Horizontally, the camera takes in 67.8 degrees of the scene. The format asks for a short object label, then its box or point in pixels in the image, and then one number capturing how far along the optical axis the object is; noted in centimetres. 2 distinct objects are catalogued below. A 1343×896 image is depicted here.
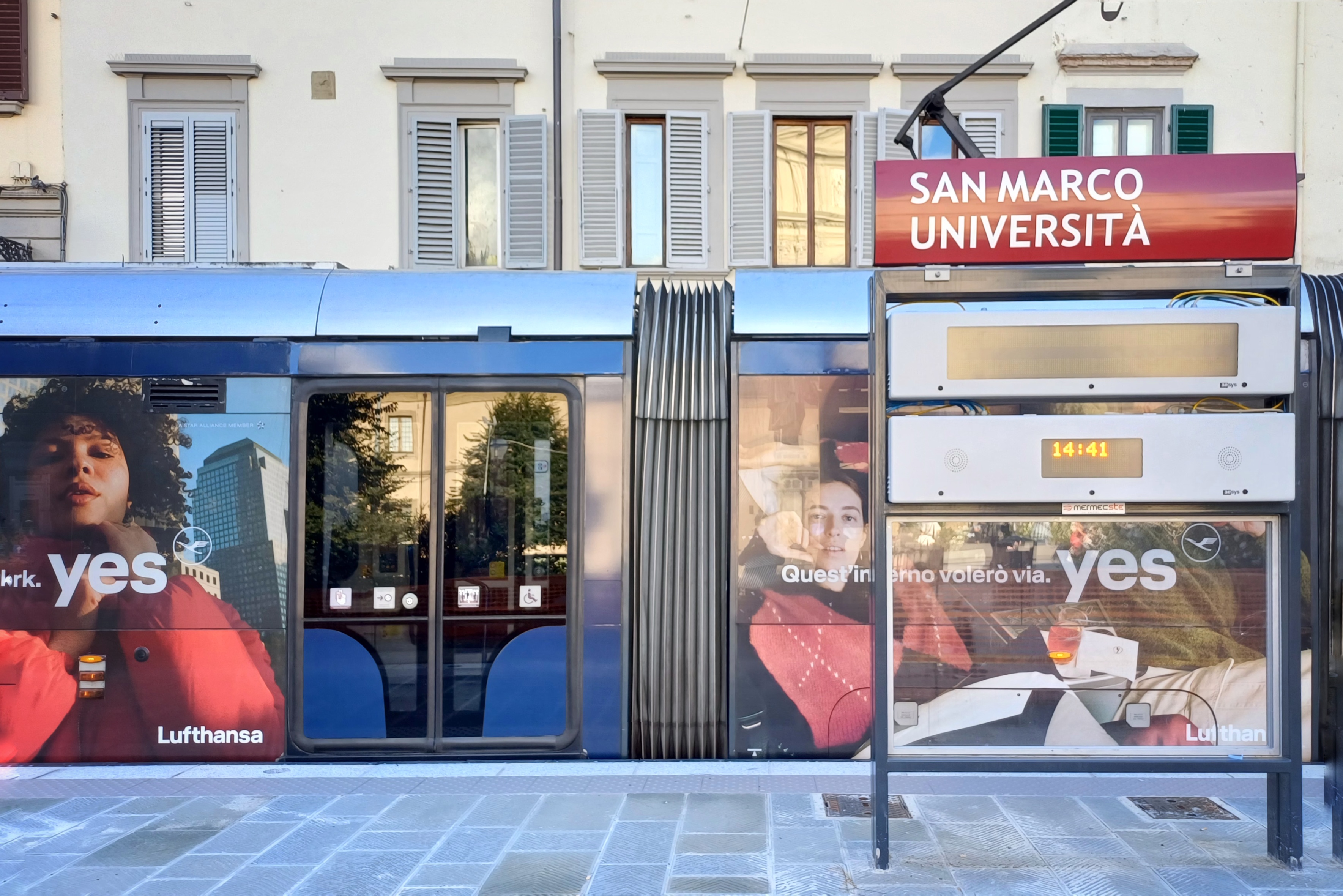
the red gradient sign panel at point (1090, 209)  452
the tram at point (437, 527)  611
